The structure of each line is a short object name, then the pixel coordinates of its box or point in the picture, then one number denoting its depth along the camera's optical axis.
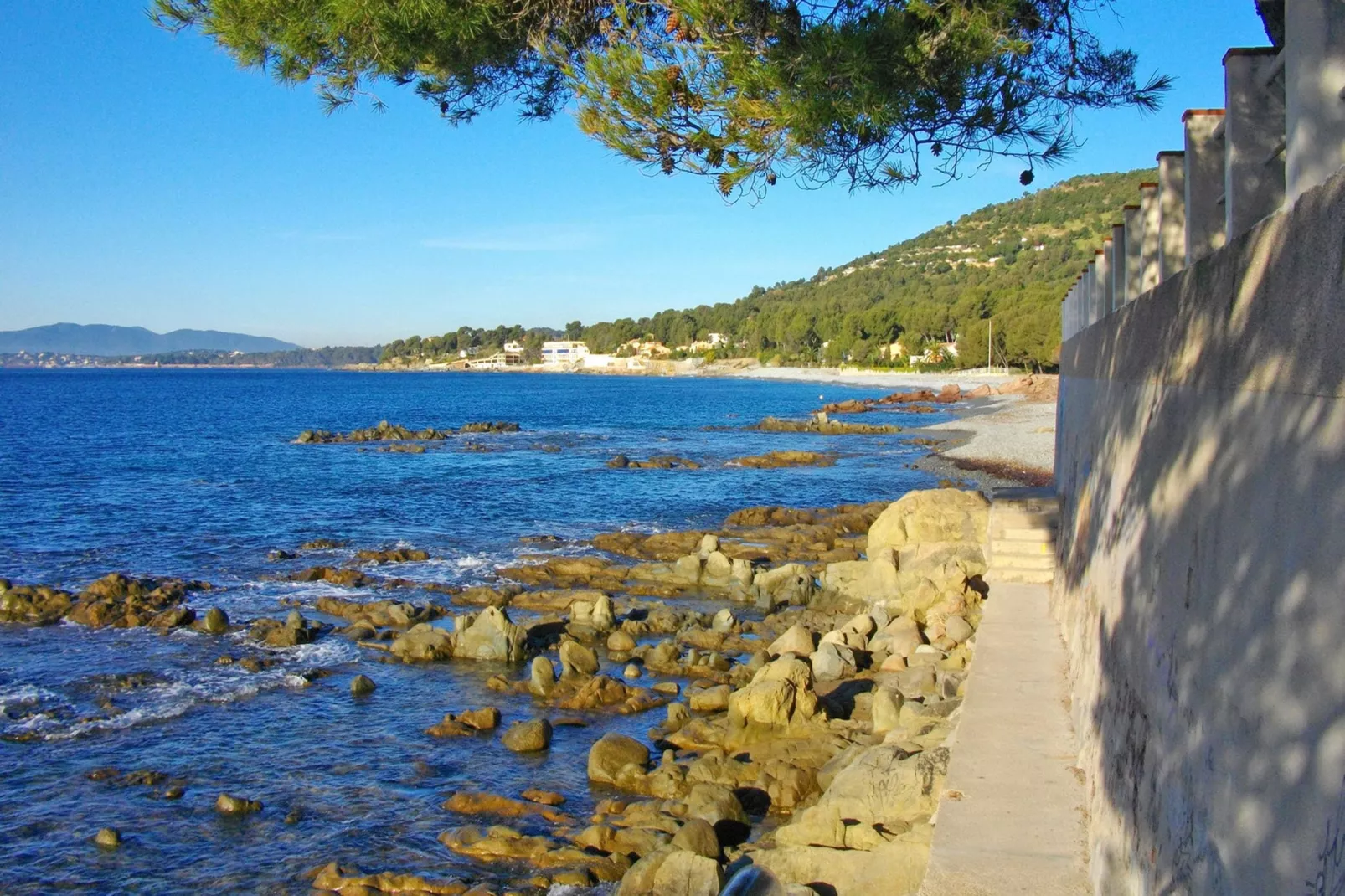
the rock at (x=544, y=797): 11.05
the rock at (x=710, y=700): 13.43
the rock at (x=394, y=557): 24.81
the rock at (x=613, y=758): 11.45
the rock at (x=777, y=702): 12.16
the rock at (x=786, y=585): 19.42
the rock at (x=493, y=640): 16.39
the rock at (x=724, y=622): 17.36
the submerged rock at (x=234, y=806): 11.11
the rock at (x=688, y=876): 7.90
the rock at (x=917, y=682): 12.16
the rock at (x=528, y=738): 12.51
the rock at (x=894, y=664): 13.63
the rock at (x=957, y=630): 13.74
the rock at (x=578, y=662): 15.17
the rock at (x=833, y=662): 13.62
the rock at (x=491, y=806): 10.83
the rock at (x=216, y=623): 18.25
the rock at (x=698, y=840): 9.16
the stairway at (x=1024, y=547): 12.98
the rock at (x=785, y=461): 45.22
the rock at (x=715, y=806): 9.91
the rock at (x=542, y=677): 14.62
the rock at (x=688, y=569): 21.42
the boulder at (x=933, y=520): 18.77
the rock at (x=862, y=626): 15.05
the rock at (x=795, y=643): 14.97
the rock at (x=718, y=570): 21.25
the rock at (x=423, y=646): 16.52
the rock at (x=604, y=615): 17.62
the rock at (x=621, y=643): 16.61
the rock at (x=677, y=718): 12.99
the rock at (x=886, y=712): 11.25
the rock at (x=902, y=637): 14.02
